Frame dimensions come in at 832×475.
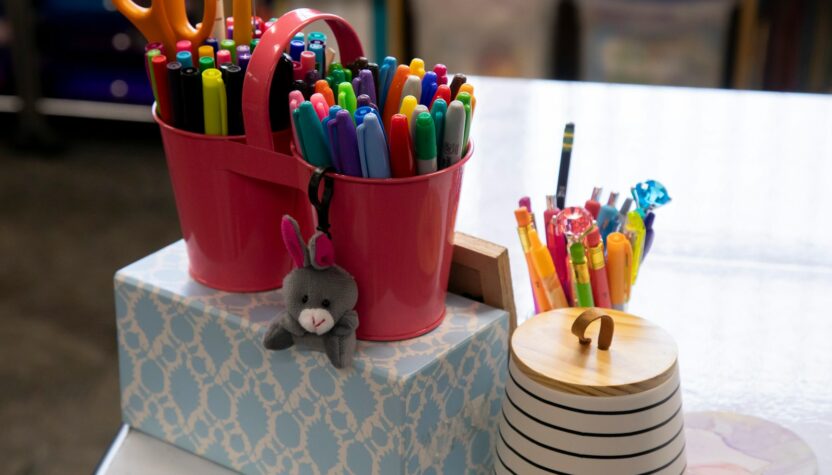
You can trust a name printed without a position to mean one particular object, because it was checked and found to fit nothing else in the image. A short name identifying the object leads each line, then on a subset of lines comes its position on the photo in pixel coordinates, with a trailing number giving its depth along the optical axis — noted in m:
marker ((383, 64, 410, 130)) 1.34
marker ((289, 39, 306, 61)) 1.39
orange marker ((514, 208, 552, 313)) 1.41
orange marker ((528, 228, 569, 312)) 1.40
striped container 1.26
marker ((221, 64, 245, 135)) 1.35
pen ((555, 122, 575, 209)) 1.45
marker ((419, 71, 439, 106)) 1.33
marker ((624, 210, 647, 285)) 1.42
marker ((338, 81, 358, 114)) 1.31
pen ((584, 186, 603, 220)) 1.44
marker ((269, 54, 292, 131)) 1.35
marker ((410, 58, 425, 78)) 1.36
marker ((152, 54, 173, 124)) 1.36
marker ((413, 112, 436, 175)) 1.27
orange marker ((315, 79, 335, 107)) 1.32
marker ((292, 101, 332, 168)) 1.29
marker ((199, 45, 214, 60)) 1.37
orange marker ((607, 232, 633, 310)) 1.40
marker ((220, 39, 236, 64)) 1.38
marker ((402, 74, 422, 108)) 1.32
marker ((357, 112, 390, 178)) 1.26
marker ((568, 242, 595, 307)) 1.38
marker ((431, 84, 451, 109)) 1.32
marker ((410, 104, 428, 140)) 1.27
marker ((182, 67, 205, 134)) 1.34
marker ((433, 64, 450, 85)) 1.36
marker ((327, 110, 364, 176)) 1.27
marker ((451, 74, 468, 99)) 1.35
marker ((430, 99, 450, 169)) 1.28
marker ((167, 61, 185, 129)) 1.35
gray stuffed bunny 1.33
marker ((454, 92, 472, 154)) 1.31
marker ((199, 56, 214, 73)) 1.35
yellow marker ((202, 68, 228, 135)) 1.34
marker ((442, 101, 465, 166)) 1.28
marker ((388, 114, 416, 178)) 1.27
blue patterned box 1.34
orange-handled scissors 1.38
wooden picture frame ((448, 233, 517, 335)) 1.41
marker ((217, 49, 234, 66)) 1.36
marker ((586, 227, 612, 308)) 1.38
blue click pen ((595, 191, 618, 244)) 1.42
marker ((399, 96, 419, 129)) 1.29
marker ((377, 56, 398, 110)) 1.36
